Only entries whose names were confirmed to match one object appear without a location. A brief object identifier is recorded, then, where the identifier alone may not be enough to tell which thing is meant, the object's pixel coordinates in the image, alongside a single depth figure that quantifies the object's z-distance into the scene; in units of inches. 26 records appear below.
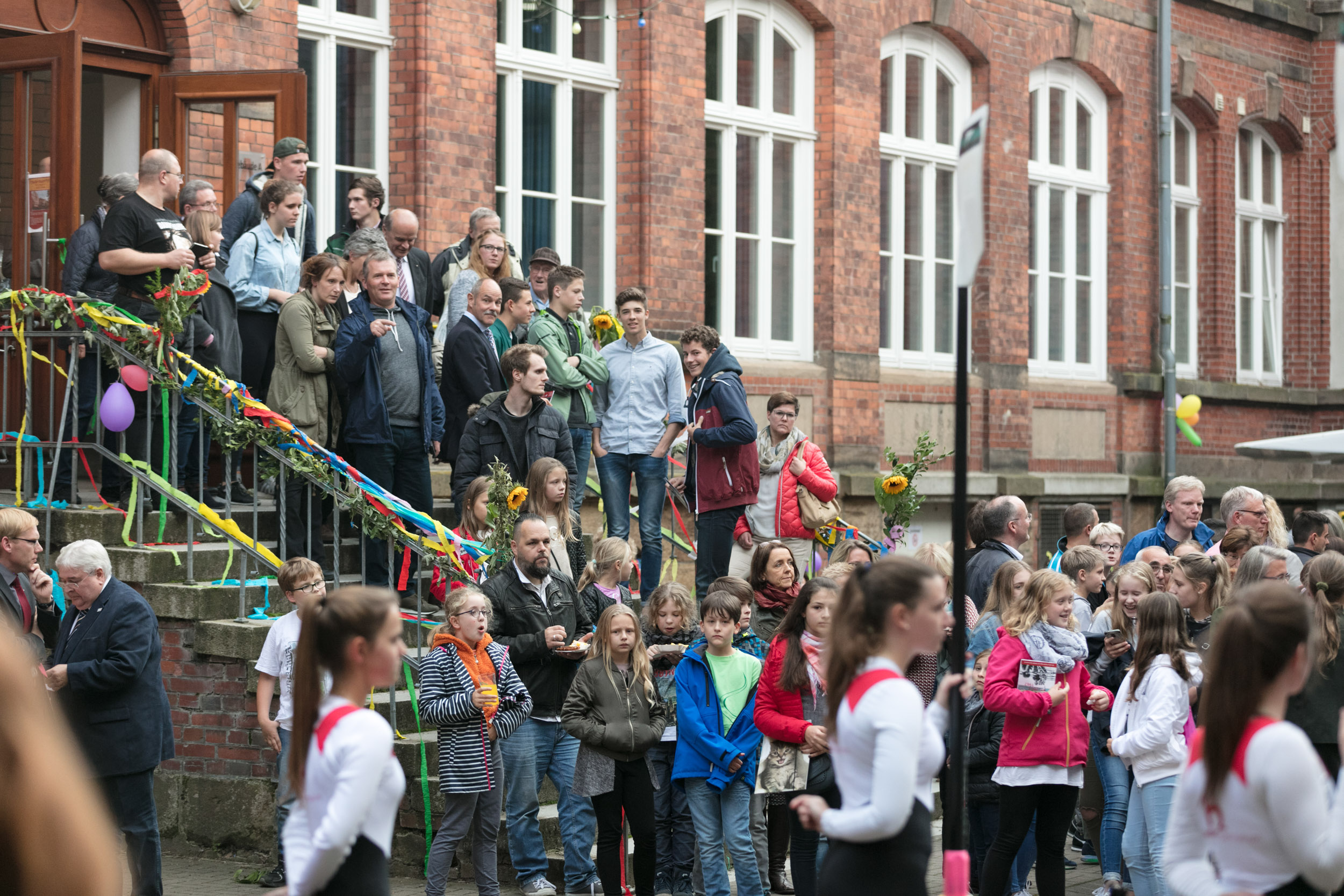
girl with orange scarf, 585.6
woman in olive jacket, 746.2
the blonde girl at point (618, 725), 601.3
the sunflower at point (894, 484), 831.7
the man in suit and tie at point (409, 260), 844.6
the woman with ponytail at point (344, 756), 315.3
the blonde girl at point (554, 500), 687.1
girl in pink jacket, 558.6
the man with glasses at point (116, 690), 560.1
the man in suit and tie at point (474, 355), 802.2
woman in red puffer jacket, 857.5
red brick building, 924.0
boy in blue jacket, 587.5
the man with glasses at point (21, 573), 580.1
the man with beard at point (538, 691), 625.0
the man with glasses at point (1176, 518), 802.8
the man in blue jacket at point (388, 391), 741.3
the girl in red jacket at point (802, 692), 549.6
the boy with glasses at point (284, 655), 614.5
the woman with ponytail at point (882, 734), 327.9
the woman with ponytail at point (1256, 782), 297.1
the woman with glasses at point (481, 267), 834.2
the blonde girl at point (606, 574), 679.7
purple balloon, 707.4
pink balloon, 709.9
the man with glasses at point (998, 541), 698.2
